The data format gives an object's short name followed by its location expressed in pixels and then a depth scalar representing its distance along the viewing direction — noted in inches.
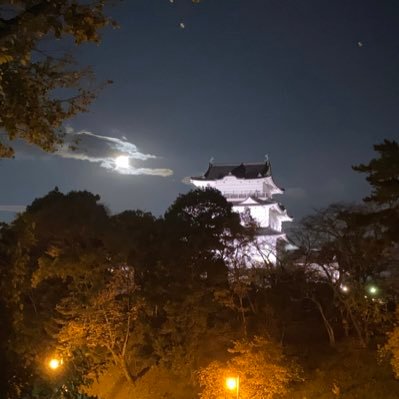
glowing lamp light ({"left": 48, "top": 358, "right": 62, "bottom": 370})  703.1
